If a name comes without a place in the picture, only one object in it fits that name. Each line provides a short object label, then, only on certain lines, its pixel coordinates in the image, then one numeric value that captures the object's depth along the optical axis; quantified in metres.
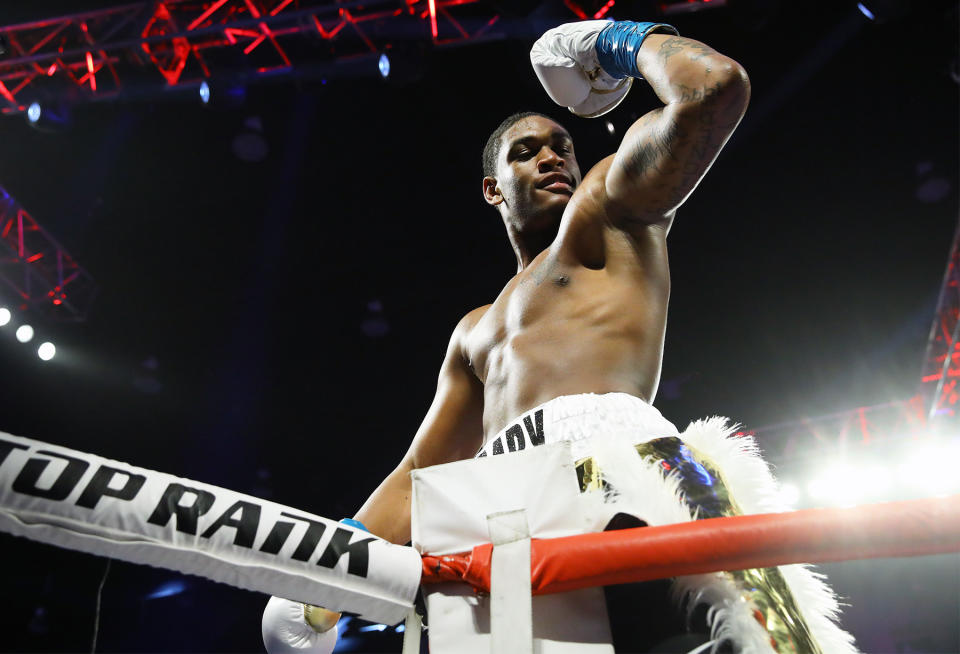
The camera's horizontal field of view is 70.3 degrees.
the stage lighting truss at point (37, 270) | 4.95
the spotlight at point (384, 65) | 4.36
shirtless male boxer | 1.32
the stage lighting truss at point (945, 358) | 5.15
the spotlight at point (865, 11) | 3.90
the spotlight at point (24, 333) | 5.16
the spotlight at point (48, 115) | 4.58
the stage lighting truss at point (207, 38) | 4.24
